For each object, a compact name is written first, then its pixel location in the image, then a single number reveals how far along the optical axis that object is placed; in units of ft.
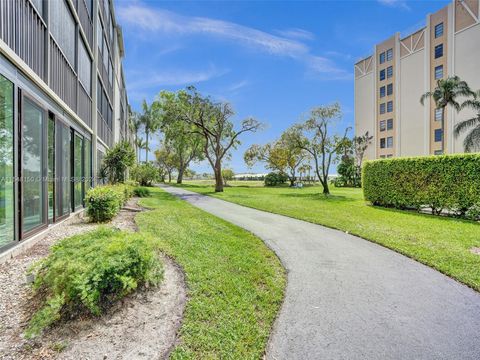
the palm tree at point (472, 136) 77.82
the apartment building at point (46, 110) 14.38
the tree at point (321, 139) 72.02
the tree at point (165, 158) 166.65
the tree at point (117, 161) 45.14
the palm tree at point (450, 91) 79.66
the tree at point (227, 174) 177.64
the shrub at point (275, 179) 143.43
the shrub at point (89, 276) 8.69
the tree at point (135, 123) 135.64
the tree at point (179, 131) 77.51
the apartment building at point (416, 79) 100.99
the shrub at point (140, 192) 55.98
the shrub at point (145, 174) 99.31
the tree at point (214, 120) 76.89
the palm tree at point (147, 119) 133.80
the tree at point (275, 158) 137.05
